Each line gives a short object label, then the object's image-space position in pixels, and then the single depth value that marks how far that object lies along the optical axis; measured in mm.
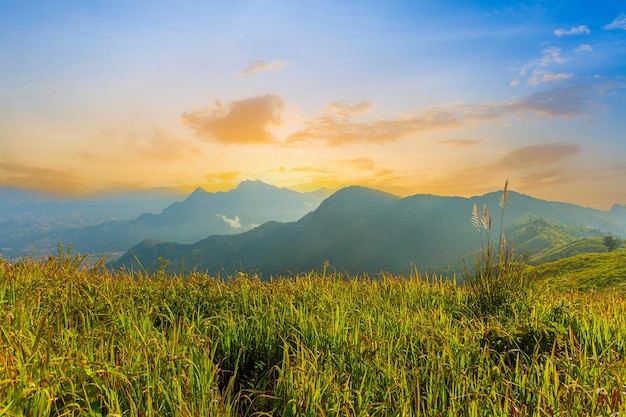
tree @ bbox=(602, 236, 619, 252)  126750
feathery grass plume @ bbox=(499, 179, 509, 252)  9883
